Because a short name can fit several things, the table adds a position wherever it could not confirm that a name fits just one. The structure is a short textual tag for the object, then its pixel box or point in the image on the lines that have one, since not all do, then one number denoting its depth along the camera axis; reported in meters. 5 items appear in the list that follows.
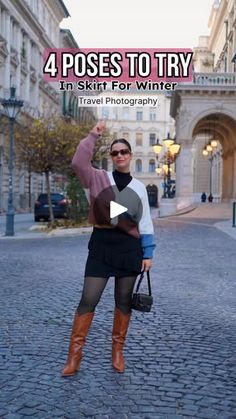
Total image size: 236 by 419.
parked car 27.55
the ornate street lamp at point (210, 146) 40.03
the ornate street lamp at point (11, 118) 17.75
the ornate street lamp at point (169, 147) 29.31
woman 4.19
